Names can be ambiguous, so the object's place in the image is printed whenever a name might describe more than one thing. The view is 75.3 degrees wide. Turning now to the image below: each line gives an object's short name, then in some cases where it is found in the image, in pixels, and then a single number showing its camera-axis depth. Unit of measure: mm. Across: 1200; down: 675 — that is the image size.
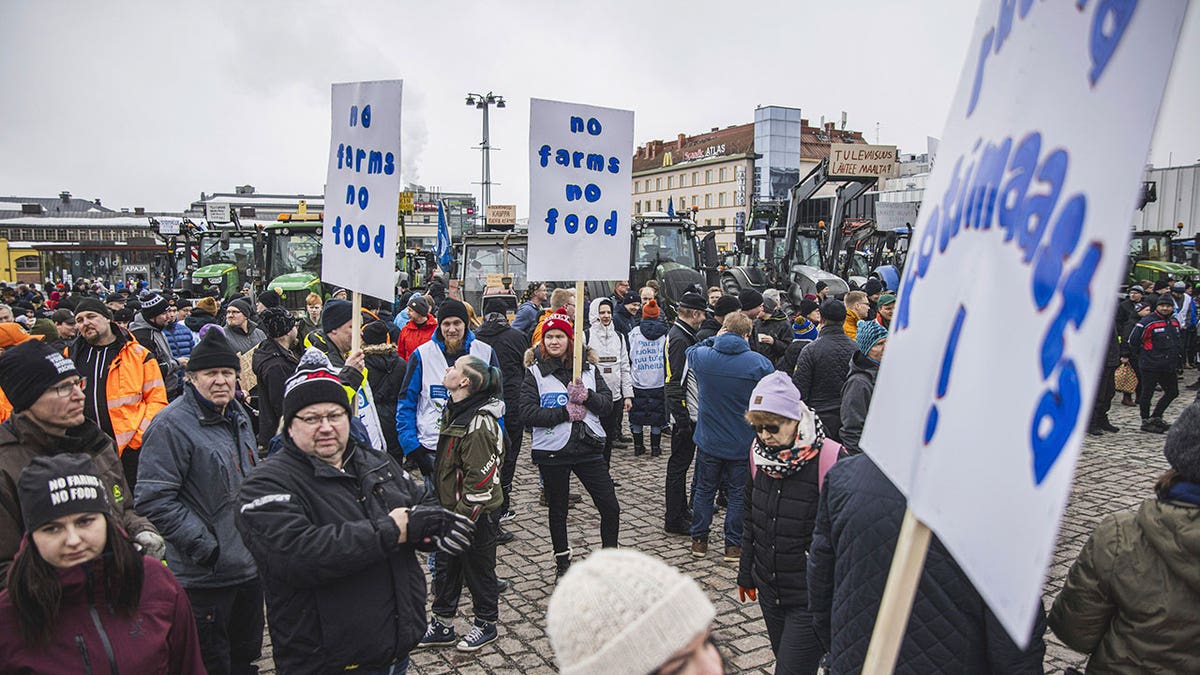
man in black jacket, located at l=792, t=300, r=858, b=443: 6215
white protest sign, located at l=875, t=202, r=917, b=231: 27425
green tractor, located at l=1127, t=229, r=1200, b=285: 19672
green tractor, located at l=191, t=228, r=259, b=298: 18422
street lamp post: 31844
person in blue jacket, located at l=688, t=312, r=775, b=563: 5957
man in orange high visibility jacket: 5172
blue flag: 19219
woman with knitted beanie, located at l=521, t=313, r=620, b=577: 5371
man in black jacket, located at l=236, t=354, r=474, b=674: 2783
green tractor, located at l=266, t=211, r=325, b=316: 16578
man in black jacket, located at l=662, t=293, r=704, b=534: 6715
